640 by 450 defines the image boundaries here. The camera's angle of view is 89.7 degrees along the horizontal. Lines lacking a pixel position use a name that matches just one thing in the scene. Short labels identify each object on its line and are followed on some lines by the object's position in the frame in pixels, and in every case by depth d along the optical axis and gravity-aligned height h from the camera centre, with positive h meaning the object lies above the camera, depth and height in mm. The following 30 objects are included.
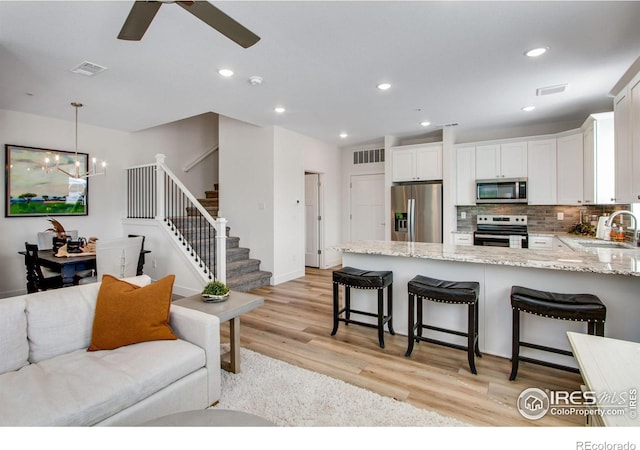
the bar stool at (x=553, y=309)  2109 -585
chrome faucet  3248 -98
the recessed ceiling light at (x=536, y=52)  2764 +1502
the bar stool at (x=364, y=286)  2975 -583
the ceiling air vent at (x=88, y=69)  3045 +1532
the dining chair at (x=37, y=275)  3790 -595
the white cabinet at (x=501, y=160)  5125 +1038
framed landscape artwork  4488 +647
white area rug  1963 -1178
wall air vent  6750 +1470
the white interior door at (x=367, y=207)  6762 +376
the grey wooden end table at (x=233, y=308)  2354 -612
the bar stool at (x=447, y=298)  2512 -597
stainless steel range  5008 -122
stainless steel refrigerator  5633 +215
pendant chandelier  4596 +943
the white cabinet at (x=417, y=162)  5723 +1142
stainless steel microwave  5105 +546
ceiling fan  1776 +1218
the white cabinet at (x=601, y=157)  3844 +820
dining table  3551 -414
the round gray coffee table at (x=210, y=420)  1280 -793
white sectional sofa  1472 -770
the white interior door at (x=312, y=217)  6820 +169
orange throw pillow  1990 -567
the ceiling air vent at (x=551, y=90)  3664 +1555
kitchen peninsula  2354 -460
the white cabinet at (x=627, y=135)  2459 +728
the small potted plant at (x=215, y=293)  2502 -530
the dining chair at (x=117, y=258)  3521 -358
